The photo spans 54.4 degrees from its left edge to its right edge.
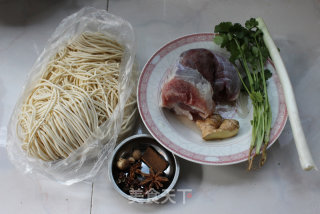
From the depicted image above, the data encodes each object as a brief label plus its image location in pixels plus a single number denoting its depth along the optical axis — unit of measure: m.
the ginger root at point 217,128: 0.47
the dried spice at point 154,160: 0.48
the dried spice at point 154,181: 0.46
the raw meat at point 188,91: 0.48
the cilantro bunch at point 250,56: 0.49
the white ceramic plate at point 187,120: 0.46
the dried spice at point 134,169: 0.47
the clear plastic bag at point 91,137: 0.46
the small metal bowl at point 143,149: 0.45
